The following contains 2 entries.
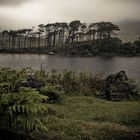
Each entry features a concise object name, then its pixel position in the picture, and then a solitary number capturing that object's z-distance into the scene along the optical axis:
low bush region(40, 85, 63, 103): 10.12
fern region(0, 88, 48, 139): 4.99
